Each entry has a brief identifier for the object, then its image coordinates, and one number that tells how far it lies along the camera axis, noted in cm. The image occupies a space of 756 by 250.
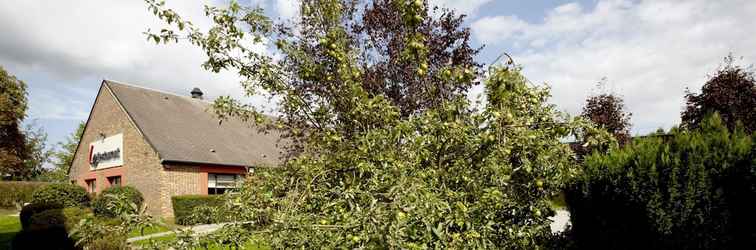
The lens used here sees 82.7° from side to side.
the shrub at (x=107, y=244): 684
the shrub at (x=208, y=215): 344
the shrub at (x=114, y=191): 1579
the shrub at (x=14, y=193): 2483
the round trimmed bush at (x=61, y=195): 1512
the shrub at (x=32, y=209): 1031
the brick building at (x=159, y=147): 1795
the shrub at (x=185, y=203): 1655
